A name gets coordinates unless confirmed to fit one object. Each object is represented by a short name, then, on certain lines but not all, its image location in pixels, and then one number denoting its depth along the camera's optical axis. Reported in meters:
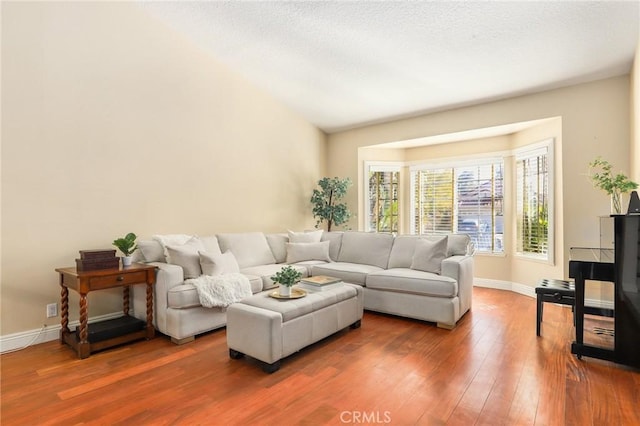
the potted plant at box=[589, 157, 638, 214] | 2.98
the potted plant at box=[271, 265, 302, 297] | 2.84
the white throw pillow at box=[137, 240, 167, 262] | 3.50
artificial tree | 5.91
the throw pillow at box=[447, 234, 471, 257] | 4.00
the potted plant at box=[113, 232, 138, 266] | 3.17
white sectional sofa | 3.19
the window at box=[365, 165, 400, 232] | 6.27
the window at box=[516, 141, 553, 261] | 4.50
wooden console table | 2.78
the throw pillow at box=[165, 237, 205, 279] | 3.43
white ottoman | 2.47
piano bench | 3.05
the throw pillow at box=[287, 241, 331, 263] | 4.75
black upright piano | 2.46
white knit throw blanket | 3.18
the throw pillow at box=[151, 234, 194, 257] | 3.63
